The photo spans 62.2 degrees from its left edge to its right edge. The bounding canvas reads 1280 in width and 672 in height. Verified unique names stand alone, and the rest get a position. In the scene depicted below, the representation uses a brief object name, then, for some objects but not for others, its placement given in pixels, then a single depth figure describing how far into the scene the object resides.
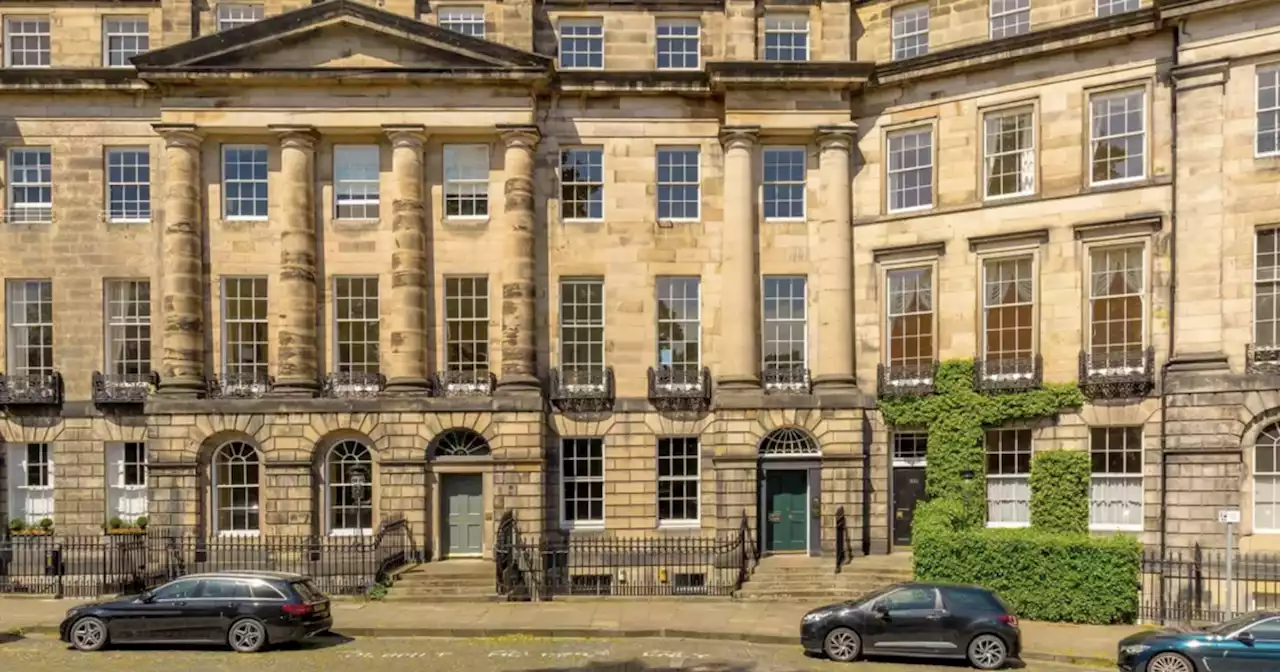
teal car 16.27
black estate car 19.11
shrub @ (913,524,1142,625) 22.20
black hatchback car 18.30
